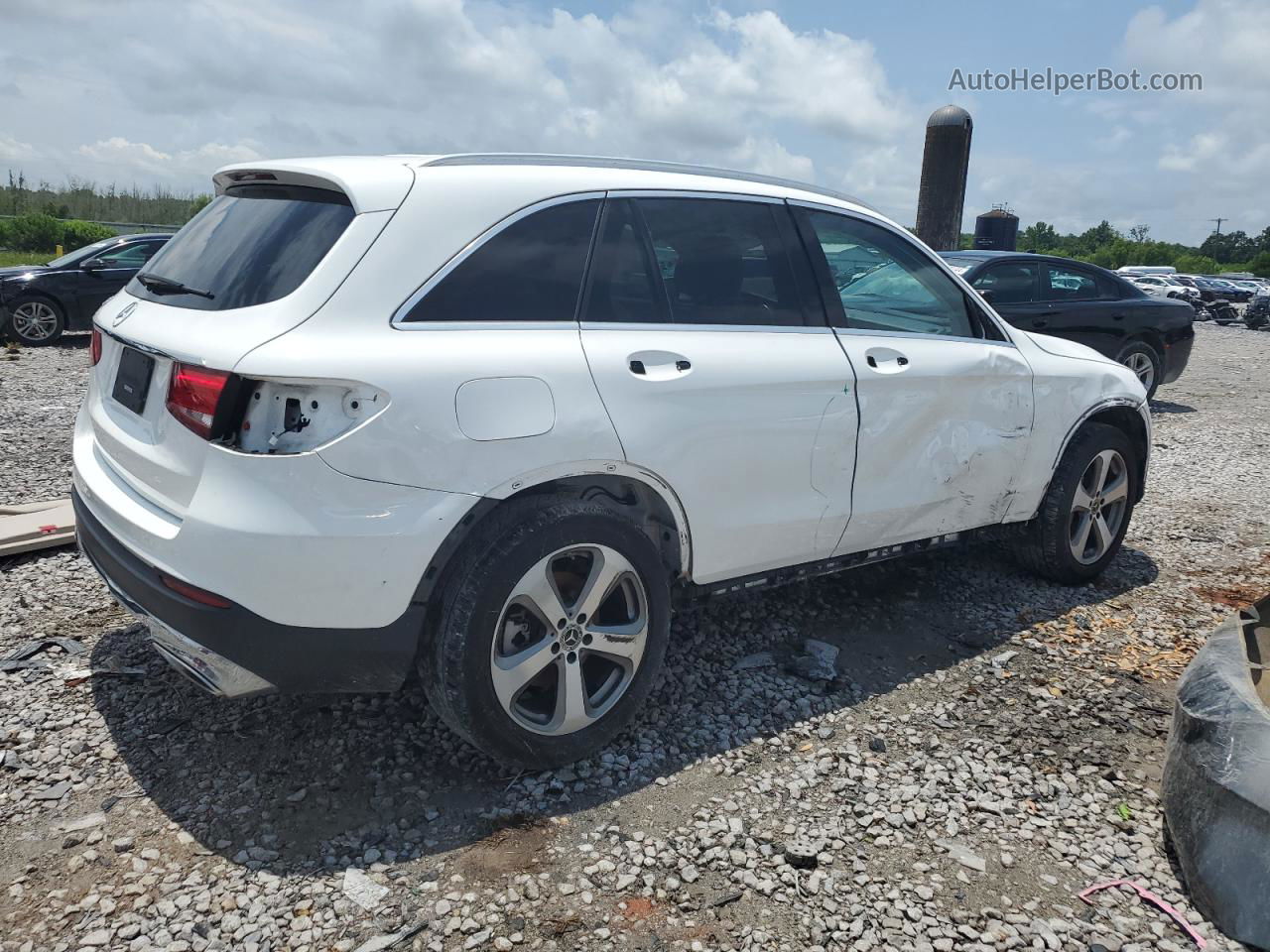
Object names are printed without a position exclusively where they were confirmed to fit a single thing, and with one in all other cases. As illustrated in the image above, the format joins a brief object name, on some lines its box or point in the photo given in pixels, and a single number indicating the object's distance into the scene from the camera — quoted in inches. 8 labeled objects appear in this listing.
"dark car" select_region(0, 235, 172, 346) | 488.4
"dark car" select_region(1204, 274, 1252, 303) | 1502.7
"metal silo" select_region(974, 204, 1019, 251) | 919.0
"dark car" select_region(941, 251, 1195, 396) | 364.2
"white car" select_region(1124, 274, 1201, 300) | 1366.9
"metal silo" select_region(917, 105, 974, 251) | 702.5
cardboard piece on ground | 179.0
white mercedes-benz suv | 100.3
